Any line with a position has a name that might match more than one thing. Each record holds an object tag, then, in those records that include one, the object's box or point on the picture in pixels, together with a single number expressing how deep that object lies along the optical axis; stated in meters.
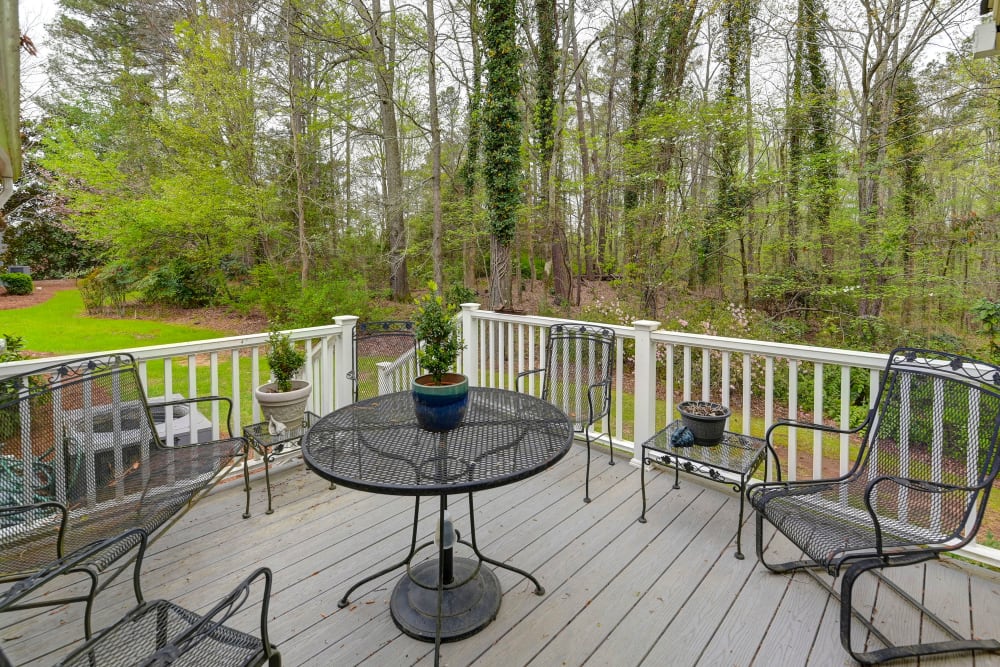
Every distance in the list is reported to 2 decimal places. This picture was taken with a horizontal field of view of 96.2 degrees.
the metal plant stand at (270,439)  2.48
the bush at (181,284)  10.72
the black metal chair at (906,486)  1.51
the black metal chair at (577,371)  2.89
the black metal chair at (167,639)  0.93
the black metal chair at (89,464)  1.60
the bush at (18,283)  11.42
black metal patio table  1.47
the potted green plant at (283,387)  2.70
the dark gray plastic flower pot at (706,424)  2.32
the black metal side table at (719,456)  2.12
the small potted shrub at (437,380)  1.77
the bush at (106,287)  10.41
